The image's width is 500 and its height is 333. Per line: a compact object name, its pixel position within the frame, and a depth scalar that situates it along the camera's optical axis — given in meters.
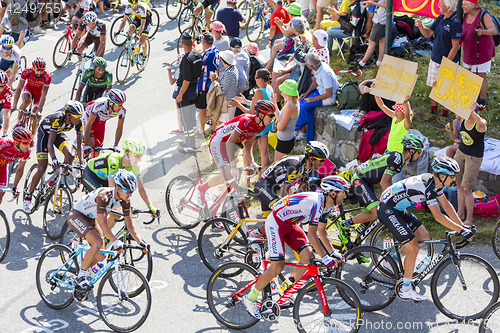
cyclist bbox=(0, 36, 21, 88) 22.29
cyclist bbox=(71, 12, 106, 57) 25.09
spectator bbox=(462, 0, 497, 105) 16.28
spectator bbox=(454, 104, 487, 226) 14.29
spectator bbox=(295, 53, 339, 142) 19.12
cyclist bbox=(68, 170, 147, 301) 12.36
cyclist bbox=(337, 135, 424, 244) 13.78
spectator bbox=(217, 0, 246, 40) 25.22
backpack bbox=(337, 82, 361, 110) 19.20
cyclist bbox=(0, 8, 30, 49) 27.30
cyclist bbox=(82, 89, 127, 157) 17.05
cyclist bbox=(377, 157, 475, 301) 12.09
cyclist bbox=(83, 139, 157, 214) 14.22
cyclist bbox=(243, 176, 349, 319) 11.72
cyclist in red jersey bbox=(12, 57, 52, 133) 20.44
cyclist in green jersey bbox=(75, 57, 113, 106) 20.27
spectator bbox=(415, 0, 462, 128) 16.58
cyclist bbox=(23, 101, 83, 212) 16.84
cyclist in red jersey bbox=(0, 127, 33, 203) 16.08
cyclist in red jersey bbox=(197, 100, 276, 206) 14.74
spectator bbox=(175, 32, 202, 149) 20.12
